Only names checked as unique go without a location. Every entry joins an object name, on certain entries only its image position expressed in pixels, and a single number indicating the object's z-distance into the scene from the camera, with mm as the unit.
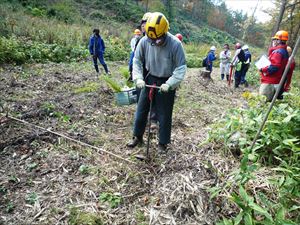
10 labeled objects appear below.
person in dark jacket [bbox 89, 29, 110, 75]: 8289
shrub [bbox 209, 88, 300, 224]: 2236
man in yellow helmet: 3025
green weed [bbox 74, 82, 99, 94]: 6456
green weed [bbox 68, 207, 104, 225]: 2393
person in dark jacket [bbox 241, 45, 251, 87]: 9323
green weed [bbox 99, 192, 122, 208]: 2694
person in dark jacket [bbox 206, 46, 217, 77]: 10542
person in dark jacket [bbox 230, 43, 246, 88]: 9030
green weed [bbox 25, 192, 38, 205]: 2635
